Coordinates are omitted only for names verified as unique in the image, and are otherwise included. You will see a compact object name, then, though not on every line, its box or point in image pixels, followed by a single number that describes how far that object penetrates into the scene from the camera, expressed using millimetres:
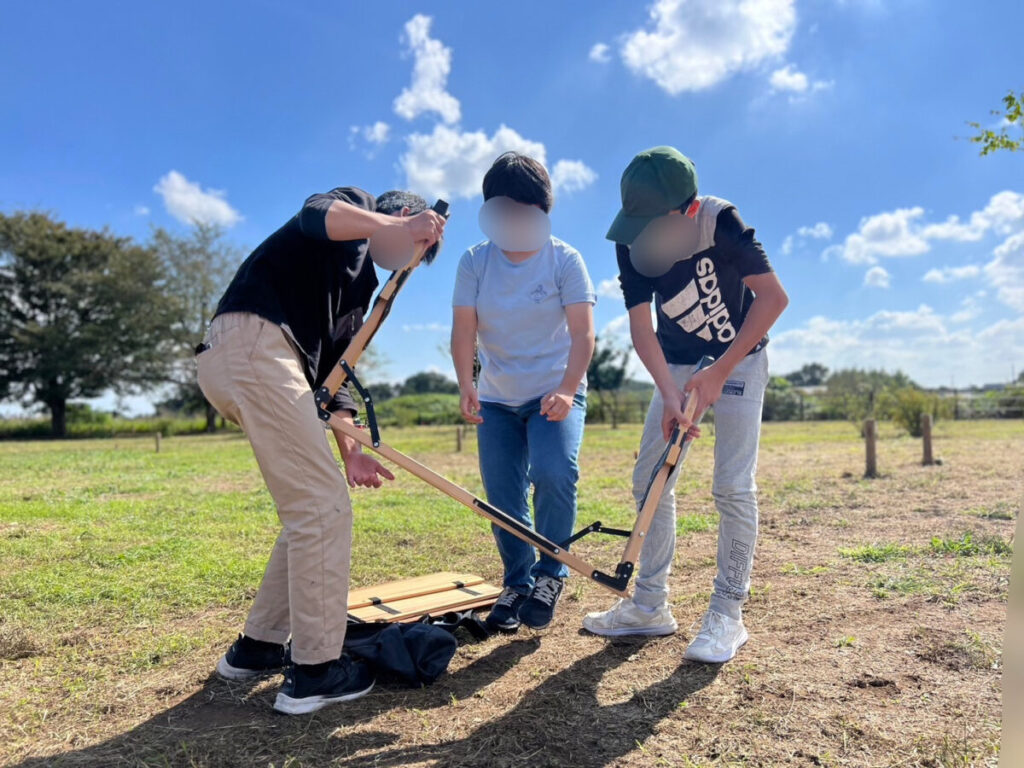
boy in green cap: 3021
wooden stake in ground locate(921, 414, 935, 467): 11262
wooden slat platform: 3623
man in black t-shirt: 2648
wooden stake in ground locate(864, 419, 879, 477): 10055
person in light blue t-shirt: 3484
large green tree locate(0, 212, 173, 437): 36062
